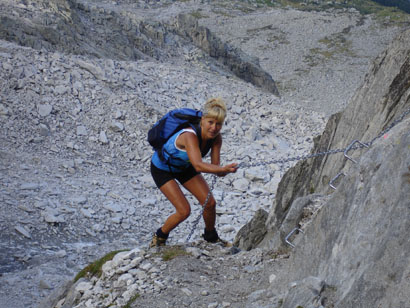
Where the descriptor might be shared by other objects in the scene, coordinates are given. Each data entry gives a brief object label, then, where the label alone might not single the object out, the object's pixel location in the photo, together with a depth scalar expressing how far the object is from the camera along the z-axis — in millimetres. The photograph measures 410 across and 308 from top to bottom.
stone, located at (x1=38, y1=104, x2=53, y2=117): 22172
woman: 7414
